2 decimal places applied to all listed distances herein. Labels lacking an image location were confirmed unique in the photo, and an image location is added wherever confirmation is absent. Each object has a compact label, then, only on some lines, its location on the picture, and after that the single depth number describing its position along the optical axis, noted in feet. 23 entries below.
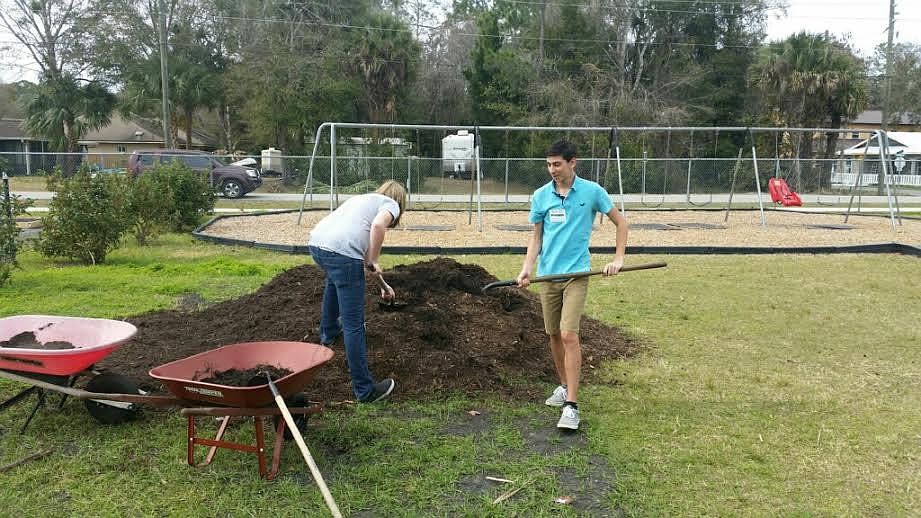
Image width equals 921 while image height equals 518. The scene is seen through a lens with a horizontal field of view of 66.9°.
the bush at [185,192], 44.98
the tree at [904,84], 172.24
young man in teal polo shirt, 13.69
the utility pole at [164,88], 88.38
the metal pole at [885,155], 47.06
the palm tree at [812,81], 99.71
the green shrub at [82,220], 31.96
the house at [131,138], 142.51
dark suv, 70.54
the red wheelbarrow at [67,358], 12.39
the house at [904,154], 110.83
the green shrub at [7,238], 26.23
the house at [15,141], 150.63
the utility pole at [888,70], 89.42
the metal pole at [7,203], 26.71
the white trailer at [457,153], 86.43
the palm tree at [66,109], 106.73
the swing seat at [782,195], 50.47
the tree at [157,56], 104.17
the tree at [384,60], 103.40
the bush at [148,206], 37.83
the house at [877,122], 181.37
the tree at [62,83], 107.55
